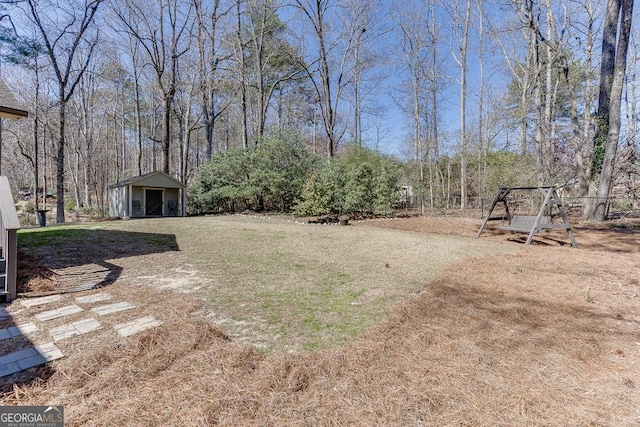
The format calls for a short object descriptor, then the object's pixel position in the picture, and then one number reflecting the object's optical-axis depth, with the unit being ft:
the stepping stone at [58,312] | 8.38
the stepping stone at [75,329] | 7.33
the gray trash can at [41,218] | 38.19
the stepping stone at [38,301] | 9.32
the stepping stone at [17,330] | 7.34
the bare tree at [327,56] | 50.06
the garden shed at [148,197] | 44.04
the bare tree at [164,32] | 49.26
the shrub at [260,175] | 43.45
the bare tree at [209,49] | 53.16
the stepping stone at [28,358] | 5.99
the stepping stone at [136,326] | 7.50
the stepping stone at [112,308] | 8.79
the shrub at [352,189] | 39.65
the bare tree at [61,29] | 43.02
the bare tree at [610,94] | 29.32
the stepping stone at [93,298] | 9.64
